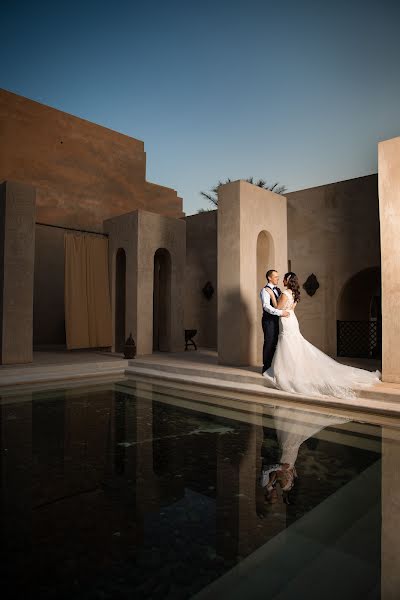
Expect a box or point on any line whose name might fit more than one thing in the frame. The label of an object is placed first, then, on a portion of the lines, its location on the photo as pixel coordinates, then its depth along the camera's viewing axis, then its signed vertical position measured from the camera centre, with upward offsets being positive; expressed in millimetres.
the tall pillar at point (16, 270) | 8555 +940
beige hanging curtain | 10820 +558
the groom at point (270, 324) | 6984 -237
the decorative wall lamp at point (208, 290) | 12875 +707
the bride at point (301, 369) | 5947 -945
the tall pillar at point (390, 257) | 6137 +855
